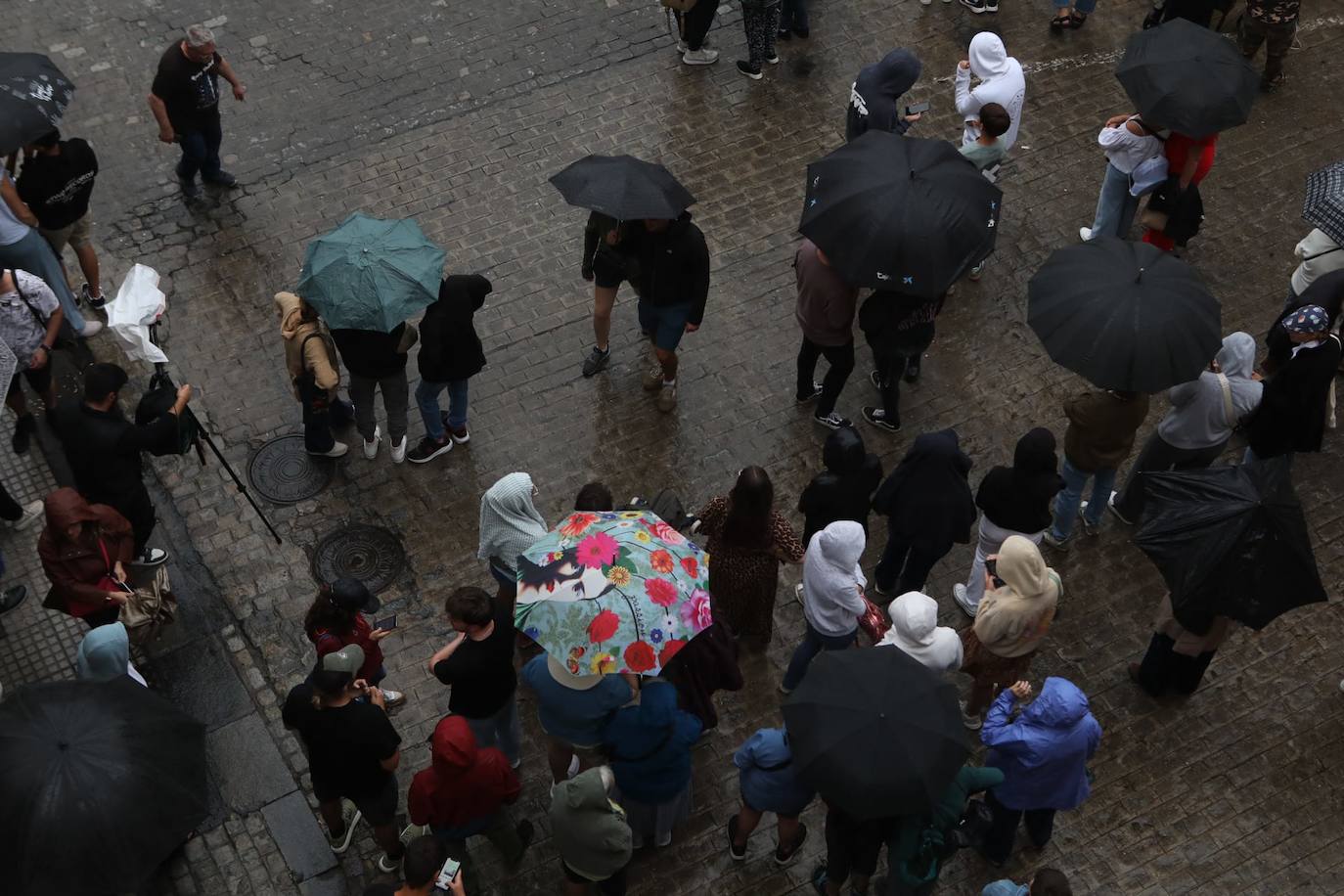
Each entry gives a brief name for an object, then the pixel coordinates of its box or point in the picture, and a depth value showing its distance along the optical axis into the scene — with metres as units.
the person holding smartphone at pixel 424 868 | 7.05
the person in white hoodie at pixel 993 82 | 11.41
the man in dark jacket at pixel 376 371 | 9.93
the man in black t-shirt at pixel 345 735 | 7.68
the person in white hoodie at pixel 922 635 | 8.09
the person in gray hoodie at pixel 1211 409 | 9.60
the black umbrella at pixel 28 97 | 10.45
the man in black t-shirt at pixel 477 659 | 7.96
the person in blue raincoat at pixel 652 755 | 7.78
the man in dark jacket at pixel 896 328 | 10.22
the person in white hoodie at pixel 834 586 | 8.37
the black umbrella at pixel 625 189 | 9.96
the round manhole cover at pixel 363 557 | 10.27
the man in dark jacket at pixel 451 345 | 9.99
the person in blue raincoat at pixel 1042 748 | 7.71
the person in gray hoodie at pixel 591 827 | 7.32
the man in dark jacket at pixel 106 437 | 9.16
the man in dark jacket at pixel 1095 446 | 9.56
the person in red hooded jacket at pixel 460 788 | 7.52
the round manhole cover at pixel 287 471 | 10.79
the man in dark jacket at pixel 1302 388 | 9.72
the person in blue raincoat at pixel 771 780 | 7.84
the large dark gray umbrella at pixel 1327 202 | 10.50
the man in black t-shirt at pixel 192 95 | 11.89
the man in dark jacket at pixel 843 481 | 8.95
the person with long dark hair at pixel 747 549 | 8.65
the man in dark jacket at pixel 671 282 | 10.29
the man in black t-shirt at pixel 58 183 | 11.00
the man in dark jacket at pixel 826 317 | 10.18
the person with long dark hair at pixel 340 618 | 8.20
